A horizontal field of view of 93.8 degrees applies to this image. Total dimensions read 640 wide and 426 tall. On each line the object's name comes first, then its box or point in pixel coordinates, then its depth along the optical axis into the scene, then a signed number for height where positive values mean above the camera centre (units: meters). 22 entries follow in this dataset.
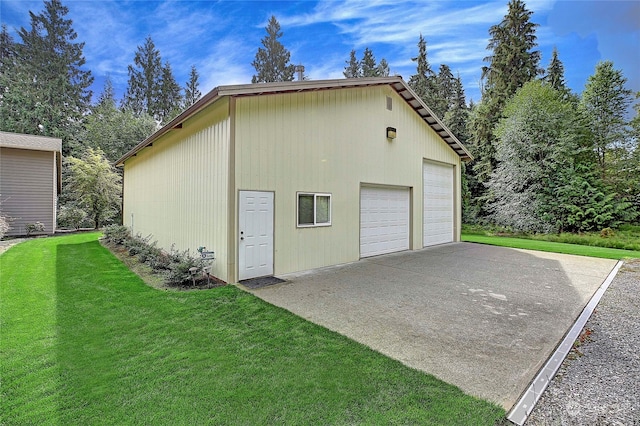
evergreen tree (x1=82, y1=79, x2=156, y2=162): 23.36 +6.46
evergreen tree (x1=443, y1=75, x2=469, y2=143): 24.64 +7.88
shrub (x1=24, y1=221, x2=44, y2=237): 13.74 -0.70
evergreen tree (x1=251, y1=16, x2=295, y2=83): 32.16 +16.66
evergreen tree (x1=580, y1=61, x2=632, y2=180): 17.80 +6.47
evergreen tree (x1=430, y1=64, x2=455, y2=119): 26.81 +11.69
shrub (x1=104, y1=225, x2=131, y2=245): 11.98 -0.88
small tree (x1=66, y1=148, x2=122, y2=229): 17.84 +1.57
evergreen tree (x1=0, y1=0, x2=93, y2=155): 24.16 +11.84
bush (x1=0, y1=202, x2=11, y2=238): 10.38 -0.51
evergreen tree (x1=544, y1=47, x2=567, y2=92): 22.47 +10.72
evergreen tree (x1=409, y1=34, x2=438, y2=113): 26.94 +12.56
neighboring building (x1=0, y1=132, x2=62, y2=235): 13.45 +1.51
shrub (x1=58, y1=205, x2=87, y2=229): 17.02 -0.23
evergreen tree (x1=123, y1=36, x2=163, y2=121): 33.00 +14.27
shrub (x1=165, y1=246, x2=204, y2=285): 6.04 -1.16
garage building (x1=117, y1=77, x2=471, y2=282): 6.25 +1.01
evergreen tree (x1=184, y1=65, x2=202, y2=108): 34.31 +14.49
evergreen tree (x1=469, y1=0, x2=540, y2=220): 21.59 +10.34
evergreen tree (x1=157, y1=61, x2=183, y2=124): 33.34 +13.10
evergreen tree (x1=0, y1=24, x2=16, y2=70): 26.33 +14.72
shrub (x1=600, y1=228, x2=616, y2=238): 15.53 -0.96
